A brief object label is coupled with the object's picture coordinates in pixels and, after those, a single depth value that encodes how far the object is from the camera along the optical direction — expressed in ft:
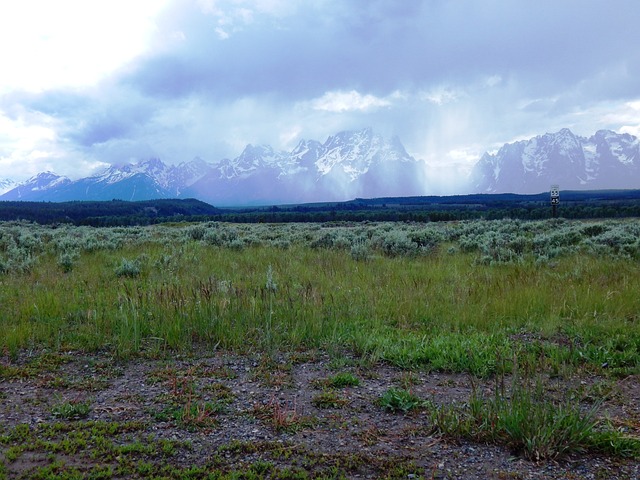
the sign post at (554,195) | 83.70
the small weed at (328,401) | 14.02
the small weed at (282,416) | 12.62
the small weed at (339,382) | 15.53
